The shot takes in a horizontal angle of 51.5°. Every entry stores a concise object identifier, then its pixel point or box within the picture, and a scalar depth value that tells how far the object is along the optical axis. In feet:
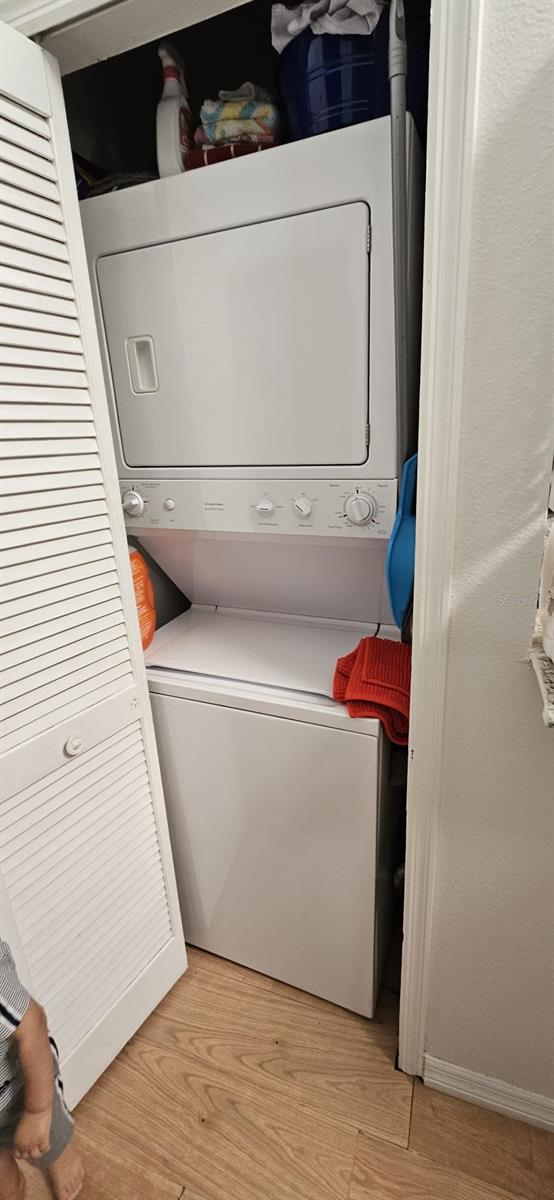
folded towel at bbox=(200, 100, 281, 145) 3.99
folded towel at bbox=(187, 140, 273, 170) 3.96
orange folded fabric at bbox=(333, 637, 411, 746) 4.02
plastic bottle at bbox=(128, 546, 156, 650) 5.24
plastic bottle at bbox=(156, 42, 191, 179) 4.11
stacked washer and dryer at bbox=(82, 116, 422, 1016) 3.74
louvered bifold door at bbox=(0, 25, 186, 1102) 3.36
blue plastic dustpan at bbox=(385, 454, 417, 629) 3.92
